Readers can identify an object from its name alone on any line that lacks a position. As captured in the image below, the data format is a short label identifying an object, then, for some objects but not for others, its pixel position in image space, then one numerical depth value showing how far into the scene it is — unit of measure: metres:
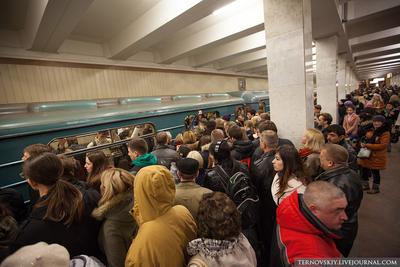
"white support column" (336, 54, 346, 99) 11.91
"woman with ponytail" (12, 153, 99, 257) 1.41
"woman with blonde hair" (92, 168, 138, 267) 1.60
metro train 3.23
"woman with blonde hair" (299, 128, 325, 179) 2.42
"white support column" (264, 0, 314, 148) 3.67
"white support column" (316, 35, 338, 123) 6.84
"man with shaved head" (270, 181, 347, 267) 1.20
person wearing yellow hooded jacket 1.21
